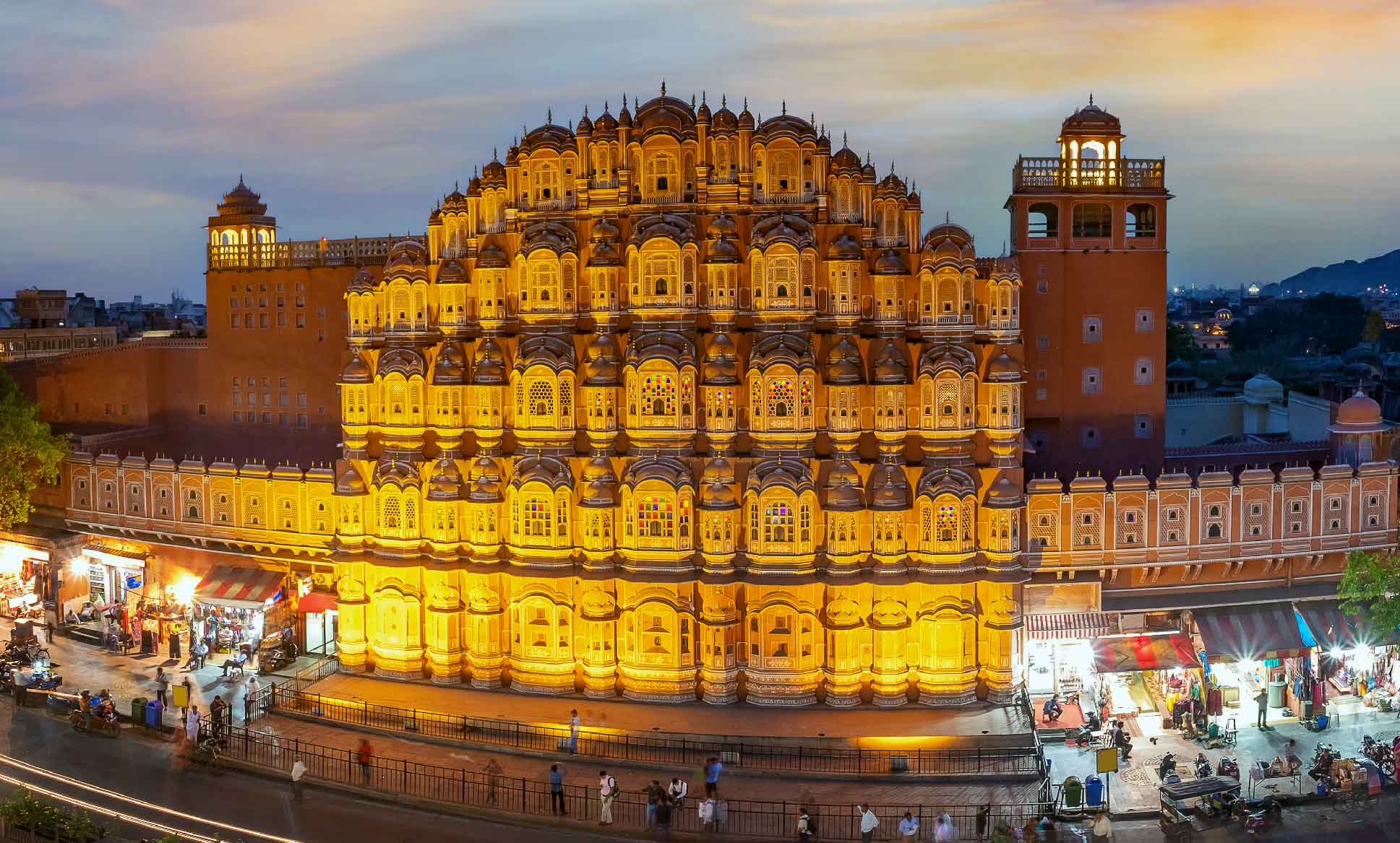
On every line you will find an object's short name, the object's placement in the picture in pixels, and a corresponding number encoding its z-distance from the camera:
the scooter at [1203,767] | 32.16
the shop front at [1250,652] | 37.66
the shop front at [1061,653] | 38.25
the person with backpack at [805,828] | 30.27
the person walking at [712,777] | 31.94
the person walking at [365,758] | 33.81
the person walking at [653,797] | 31.39
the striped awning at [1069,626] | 38.28
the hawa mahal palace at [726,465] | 37.38
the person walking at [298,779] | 33.41
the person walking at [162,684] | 38.28
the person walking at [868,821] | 29.92
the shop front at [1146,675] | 37.34
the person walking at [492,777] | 32.75
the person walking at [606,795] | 31.45
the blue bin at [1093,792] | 31.39
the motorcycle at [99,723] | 37.56
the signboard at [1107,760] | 31.80
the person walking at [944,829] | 29.77
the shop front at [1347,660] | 38.28
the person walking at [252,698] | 37.28
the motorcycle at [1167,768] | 32.75
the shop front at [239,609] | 43.88
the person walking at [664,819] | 31.20
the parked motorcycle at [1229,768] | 32.53
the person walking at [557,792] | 32.00
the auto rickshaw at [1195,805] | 30.55
